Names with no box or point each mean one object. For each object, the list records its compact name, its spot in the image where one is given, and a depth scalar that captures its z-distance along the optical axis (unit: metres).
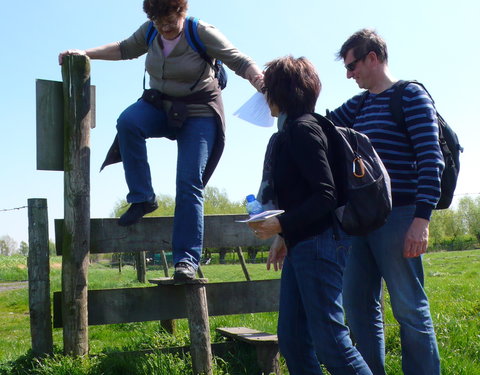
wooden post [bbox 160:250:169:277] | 13.89
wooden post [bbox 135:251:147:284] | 15.92
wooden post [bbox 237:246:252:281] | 7.99
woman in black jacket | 2.96
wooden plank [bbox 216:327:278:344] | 4.48
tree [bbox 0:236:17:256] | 119.38
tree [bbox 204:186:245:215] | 71.40
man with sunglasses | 3.49
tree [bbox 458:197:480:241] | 91.94
